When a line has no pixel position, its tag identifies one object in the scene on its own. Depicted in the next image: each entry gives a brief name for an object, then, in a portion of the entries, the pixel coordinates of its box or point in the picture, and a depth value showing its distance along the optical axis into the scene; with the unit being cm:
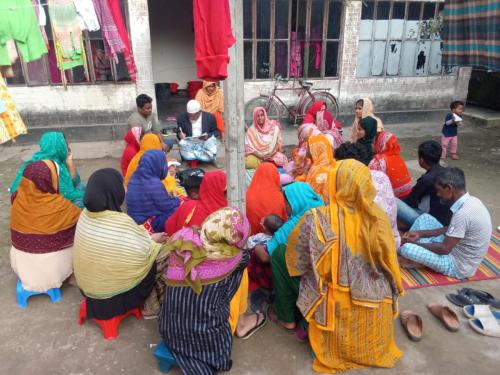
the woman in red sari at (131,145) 511
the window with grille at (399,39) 857
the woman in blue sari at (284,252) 269
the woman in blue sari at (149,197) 357
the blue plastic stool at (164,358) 239
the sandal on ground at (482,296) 296
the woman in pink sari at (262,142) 575
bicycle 853
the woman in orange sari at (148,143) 467
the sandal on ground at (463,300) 301
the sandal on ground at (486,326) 271
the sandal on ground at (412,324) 269
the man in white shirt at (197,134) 631
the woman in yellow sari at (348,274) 220
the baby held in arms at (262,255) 300
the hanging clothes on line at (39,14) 510
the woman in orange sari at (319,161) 398
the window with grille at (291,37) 809
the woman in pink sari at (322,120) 613
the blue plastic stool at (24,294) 307
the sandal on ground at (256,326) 274
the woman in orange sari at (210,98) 779
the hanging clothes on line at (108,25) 580
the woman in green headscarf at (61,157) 375
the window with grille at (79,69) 732
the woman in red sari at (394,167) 444
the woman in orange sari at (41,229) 294
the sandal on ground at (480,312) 284
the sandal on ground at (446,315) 278
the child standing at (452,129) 637
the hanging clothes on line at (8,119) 402
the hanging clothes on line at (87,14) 561
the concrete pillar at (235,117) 244
